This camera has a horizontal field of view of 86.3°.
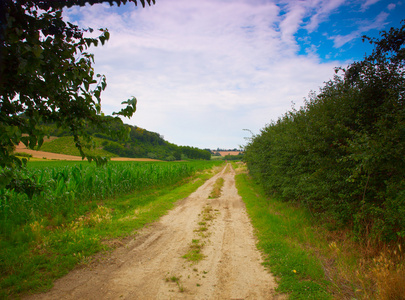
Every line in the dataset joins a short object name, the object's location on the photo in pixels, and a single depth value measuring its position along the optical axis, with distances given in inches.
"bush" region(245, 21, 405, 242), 162.9
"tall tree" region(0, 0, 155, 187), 72.1
